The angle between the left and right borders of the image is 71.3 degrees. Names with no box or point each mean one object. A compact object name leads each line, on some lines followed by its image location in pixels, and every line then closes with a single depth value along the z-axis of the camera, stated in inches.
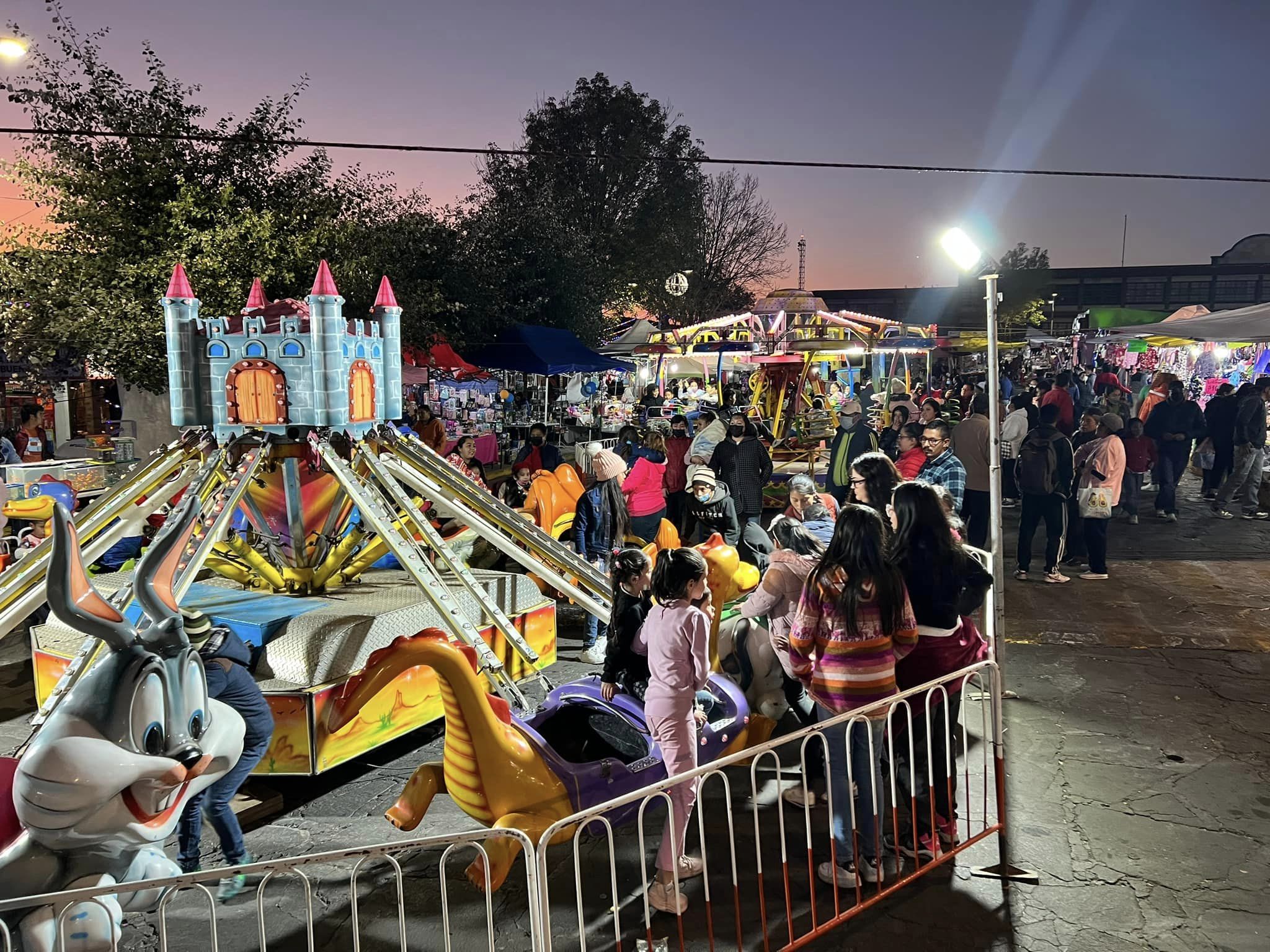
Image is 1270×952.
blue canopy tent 660.1
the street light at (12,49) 272.2
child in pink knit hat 270.2
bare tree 1523.1
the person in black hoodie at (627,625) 163.3
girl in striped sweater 145.4
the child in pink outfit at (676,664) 144.7
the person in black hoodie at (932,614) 157.2
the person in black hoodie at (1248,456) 466.6
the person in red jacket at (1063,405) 477.1
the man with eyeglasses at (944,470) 280.1
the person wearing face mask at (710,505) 273.7
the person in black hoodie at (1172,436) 477.7
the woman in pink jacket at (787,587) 178.9
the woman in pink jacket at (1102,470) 350.9
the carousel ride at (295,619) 113.3
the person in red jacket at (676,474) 411.5
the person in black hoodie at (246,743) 146.7
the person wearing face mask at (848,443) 377.7
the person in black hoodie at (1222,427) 483.2
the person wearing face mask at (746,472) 349.4
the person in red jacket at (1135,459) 466.9
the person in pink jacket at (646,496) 325.1
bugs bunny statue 109.0
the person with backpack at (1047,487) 342.0
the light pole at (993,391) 185.5
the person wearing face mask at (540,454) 408.2
